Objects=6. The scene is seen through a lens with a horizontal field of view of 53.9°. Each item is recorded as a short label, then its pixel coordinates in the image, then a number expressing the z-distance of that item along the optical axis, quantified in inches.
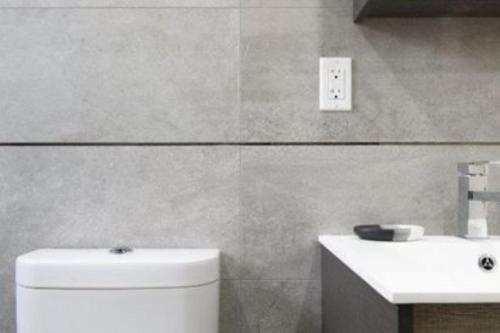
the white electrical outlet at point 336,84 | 42.9
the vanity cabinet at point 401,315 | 21.3
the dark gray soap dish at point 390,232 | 38.7
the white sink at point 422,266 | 21.0
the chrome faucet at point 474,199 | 39.7
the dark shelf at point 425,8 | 39.3
